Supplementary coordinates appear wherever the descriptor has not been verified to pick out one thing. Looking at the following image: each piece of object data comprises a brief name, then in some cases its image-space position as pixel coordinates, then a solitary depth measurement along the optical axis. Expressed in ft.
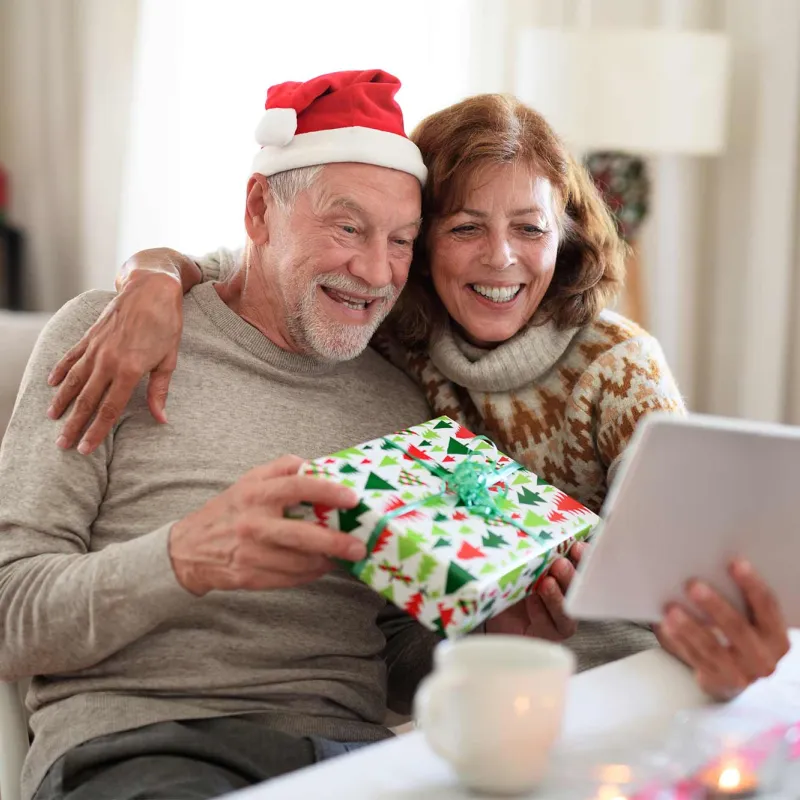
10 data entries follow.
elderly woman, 4.42
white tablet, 2.63
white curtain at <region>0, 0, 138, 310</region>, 11.53
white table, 2.47
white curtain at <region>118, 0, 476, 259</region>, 10.73
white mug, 2.38
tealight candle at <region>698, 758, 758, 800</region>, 2.44
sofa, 4.91
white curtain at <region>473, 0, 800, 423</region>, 9.99
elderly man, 3.48
